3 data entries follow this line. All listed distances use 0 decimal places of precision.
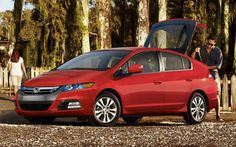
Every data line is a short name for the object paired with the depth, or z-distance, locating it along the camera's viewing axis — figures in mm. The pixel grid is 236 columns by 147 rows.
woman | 20755
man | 15141
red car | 12047
